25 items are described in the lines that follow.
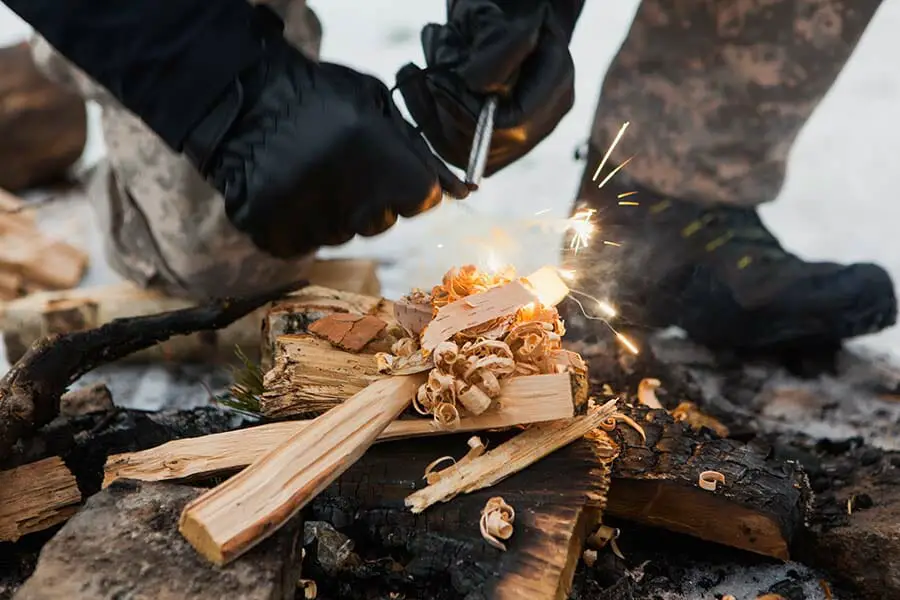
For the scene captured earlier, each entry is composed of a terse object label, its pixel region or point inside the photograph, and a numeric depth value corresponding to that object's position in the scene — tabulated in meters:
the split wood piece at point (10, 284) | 1.34
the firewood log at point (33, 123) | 1.66
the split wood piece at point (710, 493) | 0.87
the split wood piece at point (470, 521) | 0.81
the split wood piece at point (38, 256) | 1.38
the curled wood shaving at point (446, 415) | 0.85
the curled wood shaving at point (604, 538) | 0.89
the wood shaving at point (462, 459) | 0.85
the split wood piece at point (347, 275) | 1.24
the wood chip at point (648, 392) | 1.03
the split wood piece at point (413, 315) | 0.89
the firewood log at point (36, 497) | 0.87
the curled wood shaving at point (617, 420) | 0.90
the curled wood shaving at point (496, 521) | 0.82
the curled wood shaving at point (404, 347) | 0.89
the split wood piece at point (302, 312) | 0.96
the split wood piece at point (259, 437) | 0.85
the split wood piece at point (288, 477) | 0.79
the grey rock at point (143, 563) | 0.78
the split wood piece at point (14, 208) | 1.48
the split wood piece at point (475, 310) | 0.86
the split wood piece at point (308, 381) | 0.89
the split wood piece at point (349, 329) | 0.91
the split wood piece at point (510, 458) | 0.84
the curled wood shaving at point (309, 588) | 0.84
